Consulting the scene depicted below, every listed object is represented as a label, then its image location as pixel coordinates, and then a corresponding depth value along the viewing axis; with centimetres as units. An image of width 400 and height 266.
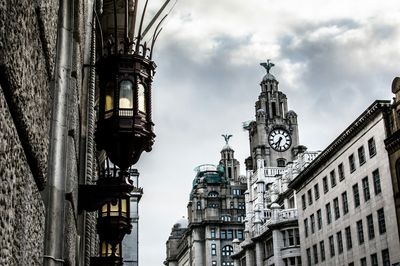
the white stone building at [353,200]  4562
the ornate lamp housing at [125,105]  777
